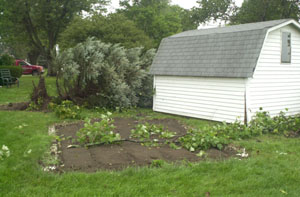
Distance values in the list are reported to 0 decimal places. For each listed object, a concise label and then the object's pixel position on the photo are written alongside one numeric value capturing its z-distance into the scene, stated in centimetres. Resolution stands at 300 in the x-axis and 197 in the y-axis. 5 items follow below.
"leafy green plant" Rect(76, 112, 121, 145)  638
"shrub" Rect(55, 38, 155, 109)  1087
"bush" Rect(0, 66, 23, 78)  1788
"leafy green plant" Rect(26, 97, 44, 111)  1068
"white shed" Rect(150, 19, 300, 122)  928
